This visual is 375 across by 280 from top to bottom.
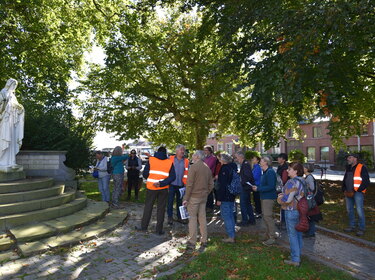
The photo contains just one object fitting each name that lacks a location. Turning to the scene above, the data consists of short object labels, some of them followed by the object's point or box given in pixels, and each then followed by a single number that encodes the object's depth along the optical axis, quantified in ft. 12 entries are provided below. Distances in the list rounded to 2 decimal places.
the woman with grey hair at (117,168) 30.42
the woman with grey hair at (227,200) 19.27
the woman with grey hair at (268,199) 19.71
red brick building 121.19
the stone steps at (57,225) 18.08
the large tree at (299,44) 19.89
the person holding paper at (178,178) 24.77
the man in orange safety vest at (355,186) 21.94
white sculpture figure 25.00
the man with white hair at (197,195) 18.44
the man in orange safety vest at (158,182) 21.24
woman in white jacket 30.32
